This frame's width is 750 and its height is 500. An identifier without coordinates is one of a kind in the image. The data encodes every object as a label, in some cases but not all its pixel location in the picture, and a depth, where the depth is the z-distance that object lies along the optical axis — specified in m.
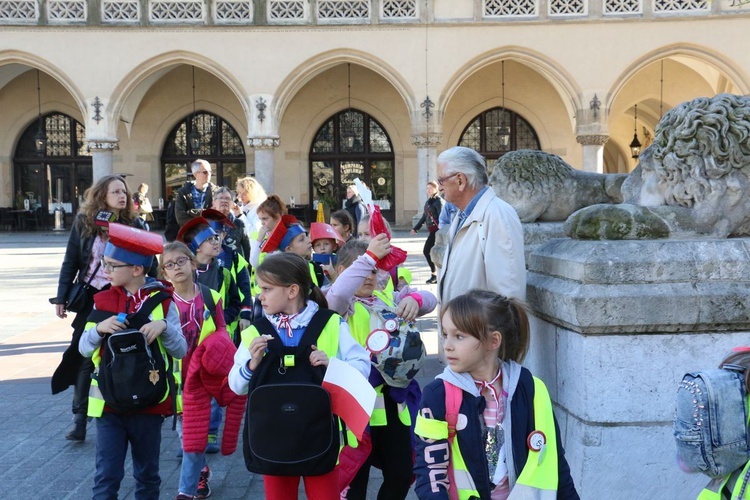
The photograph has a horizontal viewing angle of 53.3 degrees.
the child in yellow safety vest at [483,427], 2.18
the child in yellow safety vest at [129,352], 3.44
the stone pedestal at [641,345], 2.80
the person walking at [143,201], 16.12
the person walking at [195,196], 7.41
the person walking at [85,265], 4.92
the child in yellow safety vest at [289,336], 2.85
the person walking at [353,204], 11.73
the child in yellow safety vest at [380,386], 3.28
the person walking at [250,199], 7.33
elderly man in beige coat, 3.04
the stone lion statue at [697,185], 3.05
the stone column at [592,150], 21.43
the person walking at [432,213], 12.34
